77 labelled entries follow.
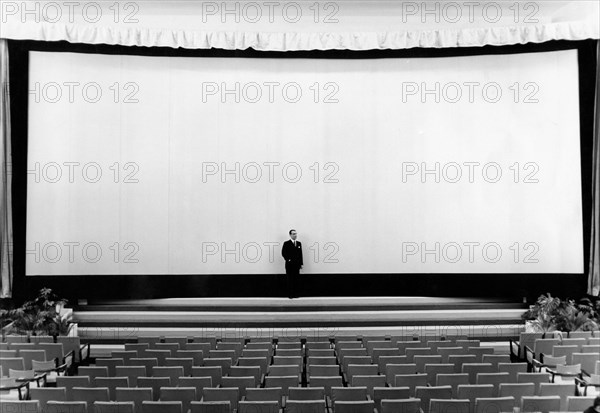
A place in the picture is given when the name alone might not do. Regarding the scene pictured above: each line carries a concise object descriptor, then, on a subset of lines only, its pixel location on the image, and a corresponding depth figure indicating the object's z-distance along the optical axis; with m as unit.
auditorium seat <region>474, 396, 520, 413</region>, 5.93
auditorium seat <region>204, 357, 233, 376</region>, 7.85
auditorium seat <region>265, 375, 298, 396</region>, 6.97
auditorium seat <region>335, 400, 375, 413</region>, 5.89
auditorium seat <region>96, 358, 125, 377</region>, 7.60
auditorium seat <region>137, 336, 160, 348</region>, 9.53
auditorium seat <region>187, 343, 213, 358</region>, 8.69
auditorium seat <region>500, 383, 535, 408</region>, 6.55
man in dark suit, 12.88
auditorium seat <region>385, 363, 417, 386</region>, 7.47
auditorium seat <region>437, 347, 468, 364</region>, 8.50
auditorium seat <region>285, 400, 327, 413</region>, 5.89
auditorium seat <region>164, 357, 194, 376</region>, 7.85
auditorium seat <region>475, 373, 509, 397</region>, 7.02
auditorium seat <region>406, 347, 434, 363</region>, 8.52
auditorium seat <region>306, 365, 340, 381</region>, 7.50
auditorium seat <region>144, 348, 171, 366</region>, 8.34
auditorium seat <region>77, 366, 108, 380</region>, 7.27
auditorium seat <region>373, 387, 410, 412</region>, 6.35
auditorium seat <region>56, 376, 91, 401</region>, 6.73
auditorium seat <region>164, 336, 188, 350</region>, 9.10
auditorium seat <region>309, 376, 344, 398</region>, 7.09
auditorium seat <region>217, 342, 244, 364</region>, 8.85
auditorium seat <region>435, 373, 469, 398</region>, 7.02
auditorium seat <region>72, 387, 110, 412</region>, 6.30
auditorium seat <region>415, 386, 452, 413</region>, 6.32
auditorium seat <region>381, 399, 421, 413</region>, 5.88
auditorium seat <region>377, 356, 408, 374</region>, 8.01
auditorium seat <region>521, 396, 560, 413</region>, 6.00
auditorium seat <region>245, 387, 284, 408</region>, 6.32
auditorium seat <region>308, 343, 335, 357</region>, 8.51
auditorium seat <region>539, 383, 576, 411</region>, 6.49
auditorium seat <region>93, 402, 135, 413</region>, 5.75
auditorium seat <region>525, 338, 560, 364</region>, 8.85
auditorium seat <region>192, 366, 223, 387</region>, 7.23
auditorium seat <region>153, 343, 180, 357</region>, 8.86
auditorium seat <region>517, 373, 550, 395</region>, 6.99
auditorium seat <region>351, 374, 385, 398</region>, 7.01
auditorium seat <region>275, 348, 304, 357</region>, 8.55
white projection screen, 13.11
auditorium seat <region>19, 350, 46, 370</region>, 8.30
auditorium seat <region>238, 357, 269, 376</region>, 7.97
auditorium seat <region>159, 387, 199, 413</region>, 6.32
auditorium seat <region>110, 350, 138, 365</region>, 8.33
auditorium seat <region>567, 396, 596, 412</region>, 5.98
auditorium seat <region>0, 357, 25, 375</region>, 7.77
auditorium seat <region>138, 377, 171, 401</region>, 6.93
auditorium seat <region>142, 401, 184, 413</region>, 5.79
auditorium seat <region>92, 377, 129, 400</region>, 6.83
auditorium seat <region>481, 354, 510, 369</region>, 8.00
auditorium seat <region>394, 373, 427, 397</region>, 7.01
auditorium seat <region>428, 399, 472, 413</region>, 5.93
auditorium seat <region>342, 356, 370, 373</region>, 8.03
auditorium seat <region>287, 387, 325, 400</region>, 6.39
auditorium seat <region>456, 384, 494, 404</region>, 6.44
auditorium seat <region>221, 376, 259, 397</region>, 6.98
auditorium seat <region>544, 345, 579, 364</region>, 8.31
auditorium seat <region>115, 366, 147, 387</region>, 7.37
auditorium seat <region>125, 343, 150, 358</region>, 8.83
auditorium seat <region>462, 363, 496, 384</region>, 7.51
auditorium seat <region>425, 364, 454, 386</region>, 7.42
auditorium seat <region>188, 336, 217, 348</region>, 9.35
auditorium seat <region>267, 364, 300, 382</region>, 7.49
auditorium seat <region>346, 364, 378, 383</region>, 7.51
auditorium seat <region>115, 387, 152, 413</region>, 6.29
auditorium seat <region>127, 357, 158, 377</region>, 7.84
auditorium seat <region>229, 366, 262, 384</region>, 7.40
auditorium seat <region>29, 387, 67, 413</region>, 6.36
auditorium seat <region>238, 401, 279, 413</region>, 5.84
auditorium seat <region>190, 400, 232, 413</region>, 5.86
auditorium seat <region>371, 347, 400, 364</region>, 8.53
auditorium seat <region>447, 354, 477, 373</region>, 7.82
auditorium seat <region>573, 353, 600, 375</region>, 8.00
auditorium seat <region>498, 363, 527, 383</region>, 7.45
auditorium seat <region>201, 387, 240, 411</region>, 6.35
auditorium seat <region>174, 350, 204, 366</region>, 8.32
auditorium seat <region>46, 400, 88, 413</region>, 5.77
